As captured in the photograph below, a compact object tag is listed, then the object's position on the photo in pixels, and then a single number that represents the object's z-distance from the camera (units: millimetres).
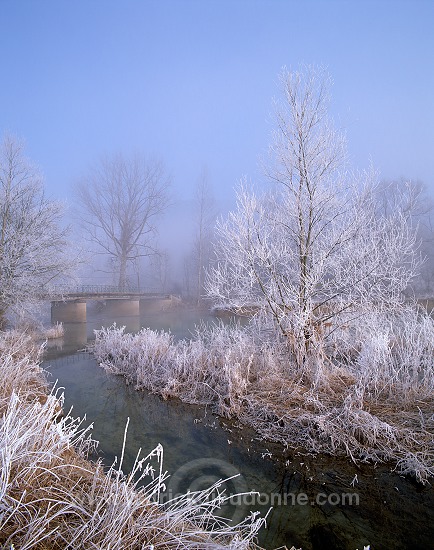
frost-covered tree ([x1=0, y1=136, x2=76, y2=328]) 13953
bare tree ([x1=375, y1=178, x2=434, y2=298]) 28297
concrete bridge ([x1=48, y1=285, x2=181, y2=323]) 21297
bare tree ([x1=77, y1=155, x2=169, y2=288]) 33219
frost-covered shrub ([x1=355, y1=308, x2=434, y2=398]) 6766
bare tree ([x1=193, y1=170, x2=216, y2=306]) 34250
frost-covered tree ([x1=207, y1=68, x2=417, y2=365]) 7160
